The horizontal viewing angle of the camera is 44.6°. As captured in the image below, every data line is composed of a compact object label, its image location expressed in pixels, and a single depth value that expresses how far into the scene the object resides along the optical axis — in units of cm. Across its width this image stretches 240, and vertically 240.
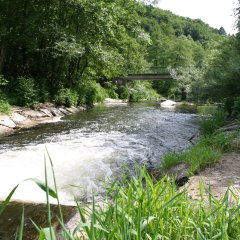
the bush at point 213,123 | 1084
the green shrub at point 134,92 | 3506
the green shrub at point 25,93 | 1522
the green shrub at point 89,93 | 2214
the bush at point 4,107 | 1243
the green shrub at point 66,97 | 1842
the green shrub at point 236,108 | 1104
